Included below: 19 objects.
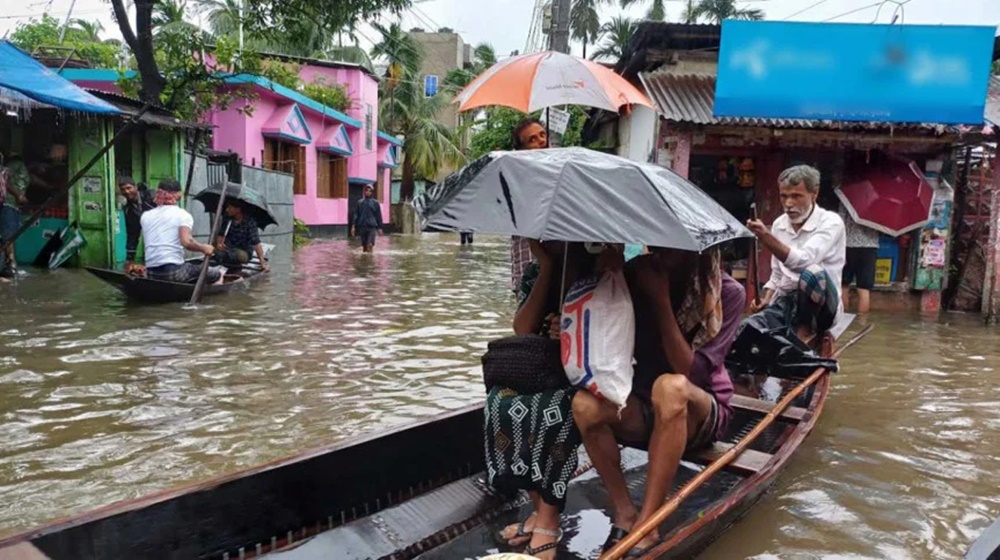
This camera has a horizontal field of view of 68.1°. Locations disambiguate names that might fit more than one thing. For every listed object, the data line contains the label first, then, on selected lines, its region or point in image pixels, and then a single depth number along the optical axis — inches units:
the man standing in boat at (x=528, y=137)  155.5
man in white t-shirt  341.1
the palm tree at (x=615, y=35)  1213.7
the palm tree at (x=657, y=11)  1279.5
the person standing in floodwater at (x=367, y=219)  715.4
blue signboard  372.2
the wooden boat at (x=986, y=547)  84.0
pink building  766.5
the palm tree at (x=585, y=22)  1142.3
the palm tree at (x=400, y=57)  1264.8
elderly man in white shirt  196.2
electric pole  413.4
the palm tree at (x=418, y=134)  1316.4
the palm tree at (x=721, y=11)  1270.5
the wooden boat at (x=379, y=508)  102.9
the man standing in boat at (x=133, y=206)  449.4
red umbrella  416.5
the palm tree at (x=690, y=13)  1339.8
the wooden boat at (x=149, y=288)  327.9
